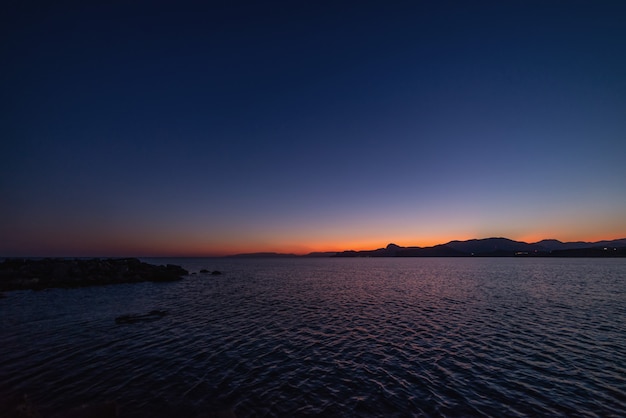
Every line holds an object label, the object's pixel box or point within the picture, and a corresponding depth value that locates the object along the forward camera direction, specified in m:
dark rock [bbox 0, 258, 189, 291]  52.03
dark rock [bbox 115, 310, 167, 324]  27.54
